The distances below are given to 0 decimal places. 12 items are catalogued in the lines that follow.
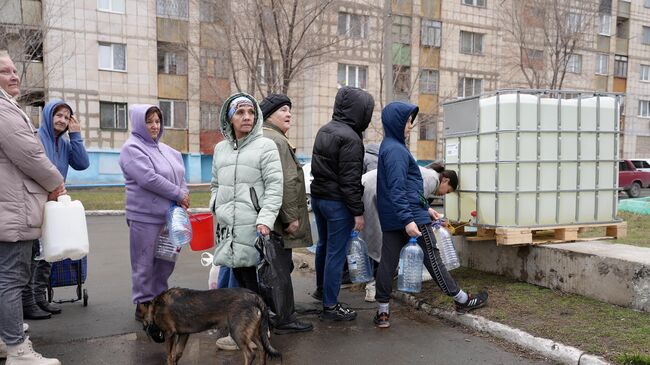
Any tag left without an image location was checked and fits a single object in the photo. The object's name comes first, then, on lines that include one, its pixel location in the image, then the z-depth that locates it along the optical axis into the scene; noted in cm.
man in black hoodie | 454
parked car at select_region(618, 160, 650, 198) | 2300
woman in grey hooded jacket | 388
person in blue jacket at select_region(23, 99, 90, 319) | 470
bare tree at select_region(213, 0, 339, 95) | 1366
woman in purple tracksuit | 429
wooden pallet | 503
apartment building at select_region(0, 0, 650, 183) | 1975
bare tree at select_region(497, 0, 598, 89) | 2022
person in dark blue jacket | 451
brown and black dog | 341
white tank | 504
